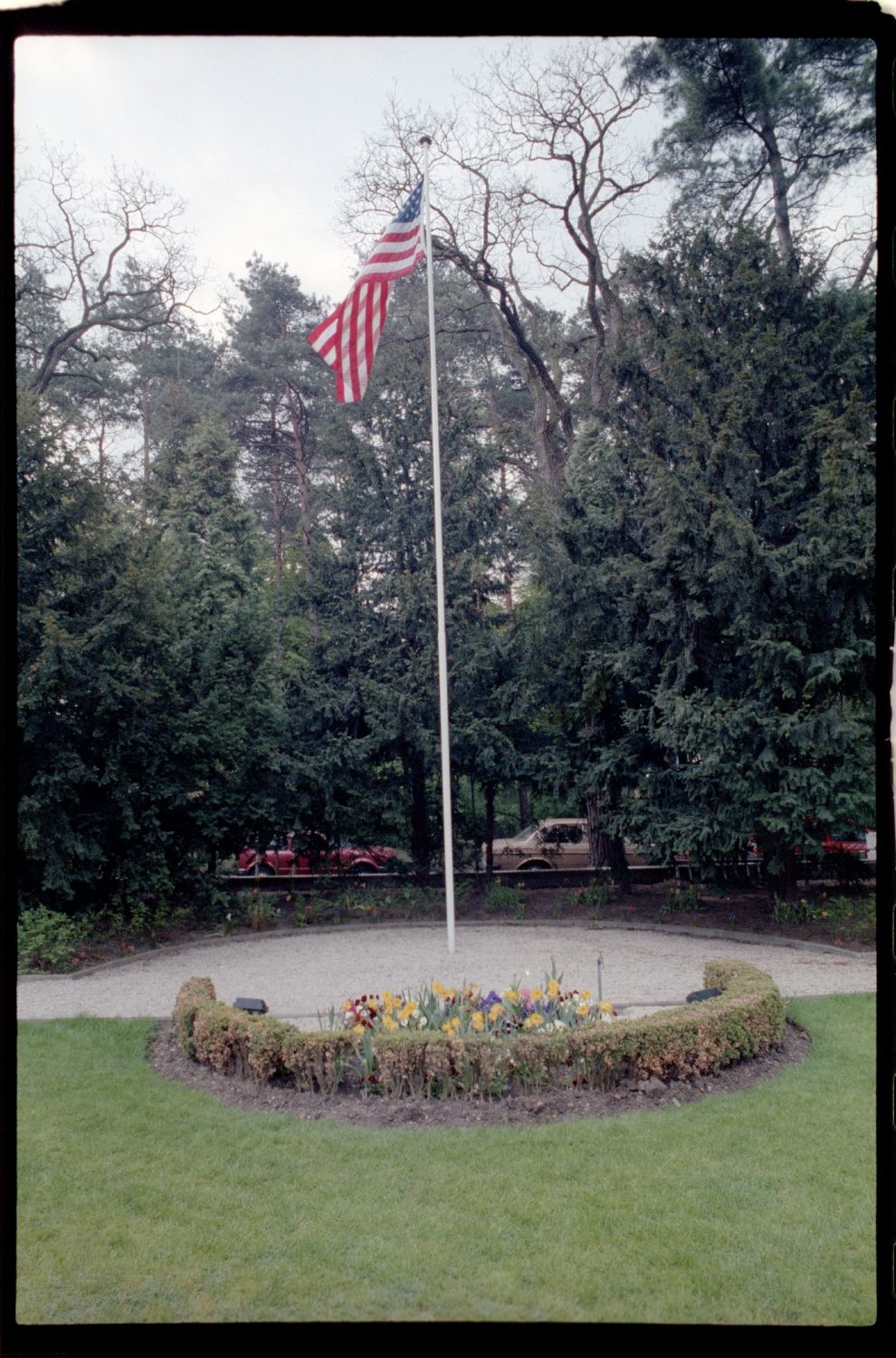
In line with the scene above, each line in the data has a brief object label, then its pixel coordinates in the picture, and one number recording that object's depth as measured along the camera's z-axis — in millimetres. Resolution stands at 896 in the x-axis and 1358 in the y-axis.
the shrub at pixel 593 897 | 12961
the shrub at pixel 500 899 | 13047
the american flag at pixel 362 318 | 8133
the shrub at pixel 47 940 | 9570
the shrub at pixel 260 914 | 12016
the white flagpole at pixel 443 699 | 8703
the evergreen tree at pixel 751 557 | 9875
